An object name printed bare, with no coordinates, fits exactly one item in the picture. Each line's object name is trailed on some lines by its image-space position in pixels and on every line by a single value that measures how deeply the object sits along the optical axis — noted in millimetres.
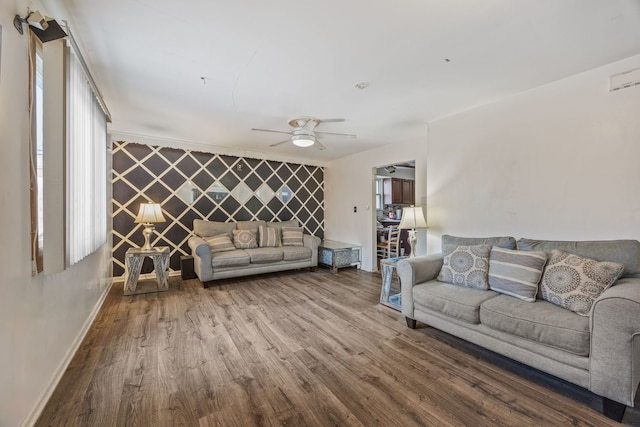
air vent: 1957
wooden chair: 4836
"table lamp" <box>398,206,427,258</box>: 3152
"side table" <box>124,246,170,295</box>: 3420
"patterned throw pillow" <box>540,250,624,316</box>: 1698
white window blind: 1752
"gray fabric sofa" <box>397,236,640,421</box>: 1401
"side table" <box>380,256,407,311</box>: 3006
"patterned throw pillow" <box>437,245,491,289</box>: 2271
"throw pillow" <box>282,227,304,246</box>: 4788
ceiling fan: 3176
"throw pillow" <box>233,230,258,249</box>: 4414
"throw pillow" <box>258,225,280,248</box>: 4633
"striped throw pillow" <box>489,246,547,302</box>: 1980
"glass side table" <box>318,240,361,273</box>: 4660
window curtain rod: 1706
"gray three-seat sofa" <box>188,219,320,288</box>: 3758
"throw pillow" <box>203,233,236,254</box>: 4074
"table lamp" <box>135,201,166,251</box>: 3589
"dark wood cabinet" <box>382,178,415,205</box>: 6391
